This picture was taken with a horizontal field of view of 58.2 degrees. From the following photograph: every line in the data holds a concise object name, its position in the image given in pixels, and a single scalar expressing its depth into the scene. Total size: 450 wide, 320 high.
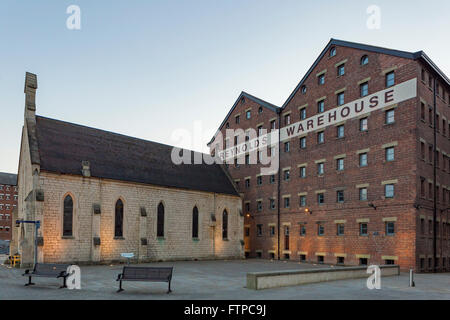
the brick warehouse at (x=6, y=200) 94.94
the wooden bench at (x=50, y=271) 15.70
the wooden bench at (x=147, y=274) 14.81
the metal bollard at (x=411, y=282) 18.27
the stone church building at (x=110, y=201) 29.20
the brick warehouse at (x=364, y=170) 29.22
